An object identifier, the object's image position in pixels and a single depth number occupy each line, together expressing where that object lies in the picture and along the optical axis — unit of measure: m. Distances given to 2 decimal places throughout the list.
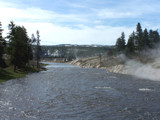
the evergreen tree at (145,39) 133.43
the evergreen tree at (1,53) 62.13
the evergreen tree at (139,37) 127.06
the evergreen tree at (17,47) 66.39
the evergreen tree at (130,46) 130.50
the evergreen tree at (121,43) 153.38
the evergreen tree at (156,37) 146.91
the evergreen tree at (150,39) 140.12
